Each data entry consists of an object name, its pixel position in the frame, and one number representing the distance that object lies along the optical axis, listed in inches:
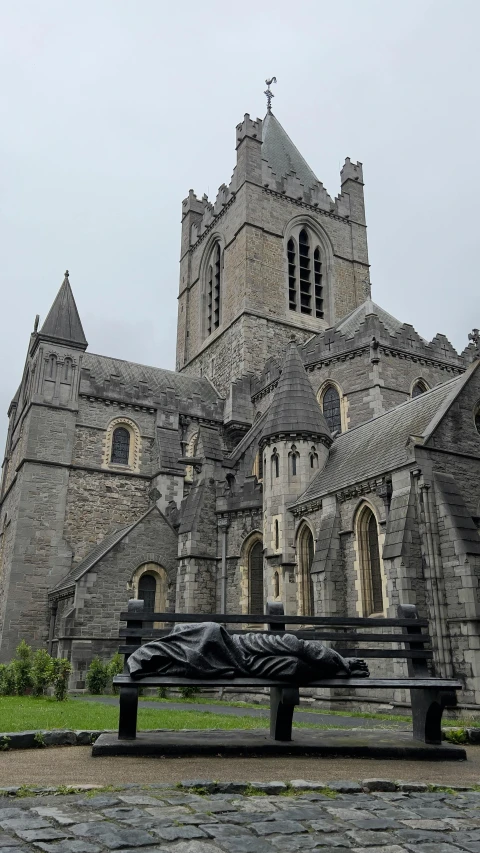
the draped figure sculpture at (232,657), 255.1
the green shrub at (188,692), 758.5
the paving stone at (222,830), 153.8
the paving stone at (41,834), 146.5
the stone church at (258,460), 652.1
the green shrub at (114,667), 745.0
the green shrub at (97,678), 751.1
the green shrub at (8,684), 731.4
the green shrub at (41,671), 653.3
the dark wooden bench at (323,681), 259.6
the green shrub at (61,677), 607.8
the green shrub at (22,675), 717.6
